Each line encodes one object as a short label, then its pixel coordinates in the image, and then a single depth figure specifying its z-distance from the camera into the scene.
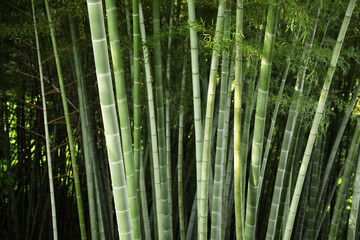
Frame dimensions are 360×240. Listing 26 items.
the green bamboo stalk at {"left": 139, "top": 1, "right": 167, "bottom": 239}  2.69
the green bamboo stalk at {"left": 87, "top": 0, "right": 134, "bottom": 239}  1.34
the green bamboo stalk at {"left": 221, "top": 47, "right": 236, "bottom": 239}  2.94
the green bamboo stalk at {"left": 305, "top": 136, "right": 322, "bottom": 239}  4.12
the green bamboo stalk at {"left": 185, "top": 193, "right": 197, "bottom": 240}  3.96
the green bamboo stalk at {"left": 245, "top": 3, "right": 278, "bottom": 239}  1.84
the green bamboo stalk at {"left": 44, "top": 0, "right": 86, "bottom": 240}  3.00
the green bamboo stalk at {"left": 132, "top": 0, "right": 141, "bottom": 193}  2.28
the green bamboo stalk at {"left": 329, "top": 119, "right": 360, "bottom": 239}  2.90
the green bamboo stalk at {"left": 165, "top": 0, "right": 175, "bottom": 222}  3.22
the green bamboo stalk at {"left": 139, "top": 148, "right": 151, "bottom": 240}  3.36
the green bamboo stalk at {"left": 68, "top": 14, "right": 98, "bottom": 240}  3.34
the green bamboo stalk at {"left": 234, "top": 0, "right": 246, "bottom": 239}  1.99
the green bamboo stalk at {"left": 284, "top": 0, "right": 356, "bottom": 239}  1.99
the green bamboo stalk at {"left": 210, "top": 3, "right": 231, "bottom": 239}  2.50
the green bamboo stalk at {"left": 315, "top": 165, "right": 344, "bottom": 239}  4.42
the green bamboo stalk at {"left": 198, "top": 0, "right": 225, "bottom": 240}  2.19
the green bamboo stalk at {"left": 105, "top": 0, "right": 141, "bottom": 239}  1.51
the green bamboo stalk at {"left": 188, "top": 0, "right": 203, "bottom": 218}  2.19
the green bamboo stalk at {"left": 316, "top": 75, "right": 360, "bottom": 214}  3.31
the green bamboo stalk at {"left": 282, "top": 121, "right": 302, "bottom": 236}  3.33
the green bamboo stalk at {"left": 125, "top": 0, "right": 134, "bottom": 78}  2.97
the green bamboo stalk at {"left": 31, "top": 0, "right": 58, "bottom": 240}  3.20
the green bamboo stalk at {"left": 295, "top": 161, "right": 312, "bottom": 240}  4.74
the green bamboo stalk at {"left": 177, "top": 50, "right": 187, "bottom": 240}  3.41
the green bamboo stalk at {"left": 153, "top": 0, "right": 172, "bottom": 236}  2.88
